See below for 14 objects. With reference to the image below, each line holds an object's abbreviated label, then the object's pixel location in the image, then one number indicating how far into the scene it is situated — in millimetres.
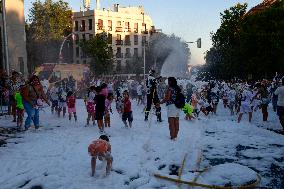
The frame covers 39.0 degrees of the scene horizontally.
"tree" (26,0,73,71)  62344
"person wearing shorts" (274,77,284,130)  13141
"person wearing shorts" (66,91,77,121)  16188
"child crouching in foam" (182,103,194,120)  16553
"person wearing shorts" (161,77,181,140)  11438
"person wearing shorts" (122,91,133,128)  13570
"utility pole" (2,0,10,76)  22594
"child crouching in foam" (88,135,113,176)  7445
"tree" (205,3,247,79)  50281
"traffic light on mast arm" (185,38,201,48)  43538
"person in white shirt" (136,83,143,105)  25844
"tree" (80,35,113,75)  59344
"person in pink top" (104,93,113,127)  13995
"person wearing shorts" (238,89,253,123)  15898
